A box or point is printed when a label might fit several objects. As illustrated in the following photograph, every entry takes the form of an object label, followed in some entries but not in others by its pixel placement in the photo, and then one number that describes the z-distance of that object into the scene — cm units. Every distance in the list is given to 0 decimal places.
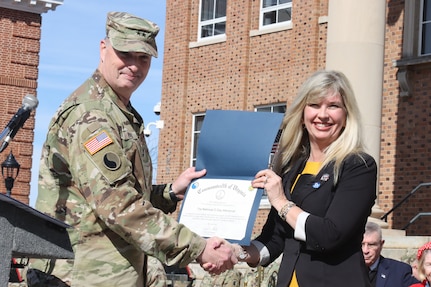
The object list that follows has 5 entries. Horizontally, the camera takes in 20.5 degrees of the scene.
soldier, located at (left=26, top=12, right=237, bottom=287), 579
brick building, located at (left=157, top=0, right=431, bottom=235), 2069
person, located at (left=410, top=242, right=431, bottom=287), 952
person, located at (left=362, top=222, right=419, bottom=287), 1042
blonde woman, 571
